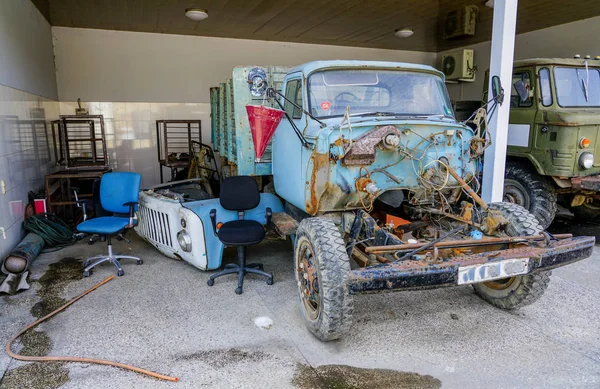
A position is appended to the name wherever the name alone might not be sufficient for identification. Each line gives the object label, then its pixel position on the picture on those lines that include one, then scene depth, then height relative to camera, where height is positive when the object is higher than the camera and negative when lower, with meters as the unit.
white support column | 4.83 +0.52
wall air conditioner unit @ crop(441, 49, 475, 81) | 9.77 +1.46
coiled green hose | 5.61 -1.28
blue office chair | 4.74 -0.90
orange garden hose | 2.86 -1.57
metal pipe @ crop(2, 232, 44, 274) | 4.51 -1.34
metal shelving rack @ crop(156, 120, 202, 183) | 8.69 -0.24
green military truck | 5.28 -0.07
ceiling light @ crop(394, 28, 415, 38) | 9.22 +2.05
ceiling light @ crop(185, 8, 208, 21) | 7.59 +2.03
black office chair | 4.23 -0.96
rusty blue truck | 3.02 -0.62
